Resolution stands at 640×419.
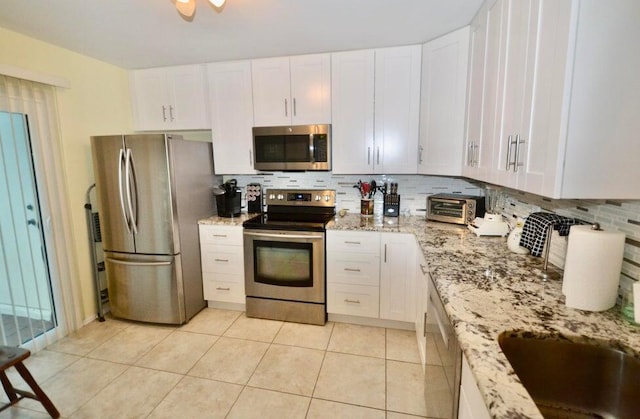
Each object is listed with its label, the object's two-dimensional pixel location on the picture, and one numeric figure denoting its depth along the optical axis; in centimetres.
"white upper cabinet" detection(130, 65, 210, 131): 292
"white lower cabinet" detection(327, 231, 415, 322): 245
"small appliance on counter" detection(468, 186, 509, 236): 209
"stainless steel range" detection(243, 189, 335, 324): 261
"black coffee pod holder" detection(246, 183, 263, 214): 319
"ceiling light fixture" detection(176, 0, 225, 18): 145
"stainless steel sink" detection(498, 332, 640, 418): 92
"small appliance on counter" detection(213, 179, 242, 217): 300
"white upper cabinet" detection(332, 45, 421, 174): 254
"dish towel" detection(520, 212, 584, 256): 138
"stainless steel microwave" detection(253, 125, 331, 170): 271
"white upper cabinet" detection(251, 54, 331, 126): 268
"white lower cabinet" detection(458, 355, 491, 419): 86
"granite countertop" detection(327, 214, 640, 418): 78
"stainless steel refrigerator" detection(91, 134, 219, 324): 250
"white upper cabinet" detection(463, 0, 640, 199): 93
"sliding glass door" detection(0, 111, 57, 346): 219
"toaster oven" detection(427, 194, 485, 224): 244
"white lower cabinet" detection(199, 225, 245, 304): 282
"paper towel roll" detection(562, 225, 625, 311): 105
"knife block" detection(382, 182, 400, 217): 286
